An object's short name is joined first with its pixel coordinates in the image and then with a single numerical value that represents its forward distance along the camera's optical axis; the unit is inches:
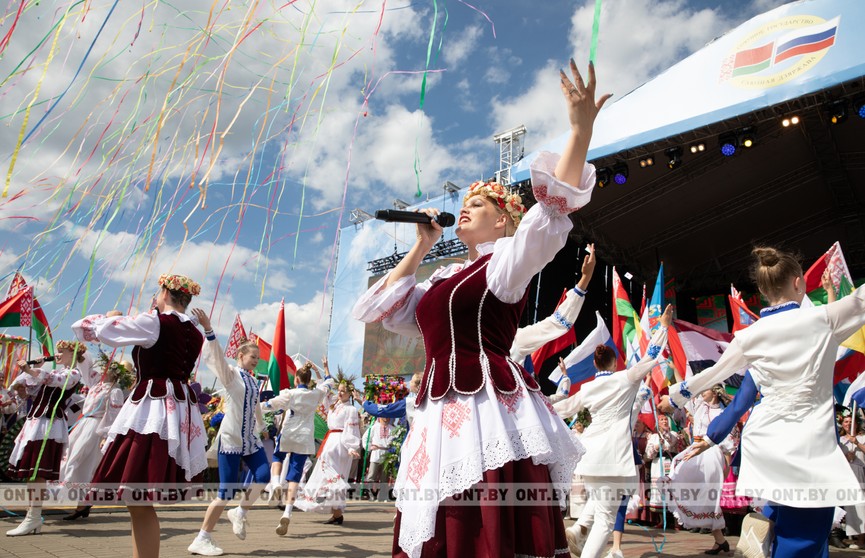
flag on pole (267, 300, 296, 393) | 424.8
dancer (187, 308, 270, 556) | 199.9
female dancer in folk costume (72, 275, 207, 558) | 139.2
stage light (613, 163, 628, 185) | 489.1
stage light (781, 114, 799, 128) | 411.5
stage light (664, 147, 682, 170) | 466.6
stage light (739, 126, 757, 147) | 430.9
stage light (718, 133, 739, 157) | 440.5
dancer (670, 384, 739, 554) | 271.4
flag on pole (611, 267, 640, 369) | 438.8
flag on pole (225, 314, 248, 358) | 456.4
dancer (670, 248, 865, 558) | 102.5
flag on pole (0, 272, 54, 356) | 281.3
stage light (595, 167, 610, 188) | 494.6
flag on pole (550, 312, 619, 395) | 308.8
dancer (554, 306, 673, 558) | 196.9
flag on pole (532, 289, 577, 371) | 366.8
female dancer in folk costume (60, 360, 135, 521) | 297.7
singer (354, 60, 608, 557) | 73.5
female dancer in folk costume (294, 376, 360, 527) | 318.3
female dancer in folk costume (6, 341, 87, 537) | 261.3
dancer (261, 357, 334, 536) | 320.8
